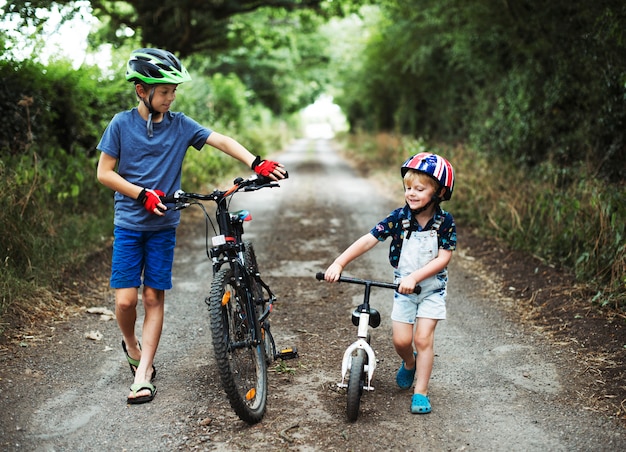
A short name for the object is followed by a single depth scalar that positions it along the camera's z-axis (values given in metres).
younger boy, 3.46
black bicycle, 3.12
